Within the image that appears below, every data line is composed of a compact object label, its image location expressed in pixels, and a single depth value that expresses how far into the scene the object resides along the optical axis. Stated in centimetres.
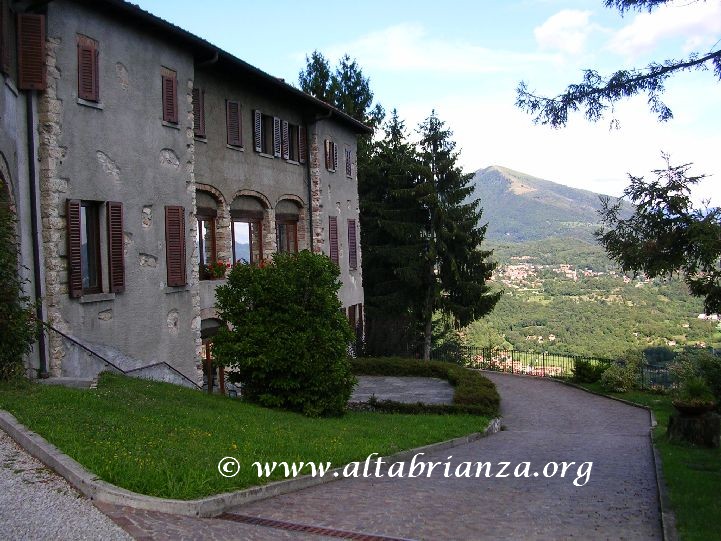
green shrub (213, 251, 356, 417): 1512
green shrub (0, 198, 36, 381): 1079
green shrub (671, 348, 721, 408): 1864
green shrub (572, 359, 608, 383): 2803
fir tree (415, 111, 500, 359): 3403
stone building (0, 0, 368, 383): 1268
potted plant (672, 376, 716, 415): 1370
